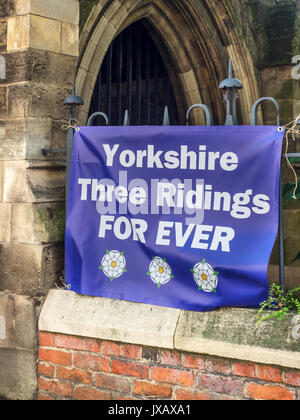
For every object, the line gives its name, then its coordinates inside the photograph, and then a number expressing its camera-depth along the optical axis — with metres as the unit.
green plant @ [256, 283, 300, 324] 2.63
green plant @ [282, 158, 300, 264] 4.43
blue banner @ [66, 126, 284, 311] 2.73
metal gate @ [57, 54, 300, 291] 2.75
